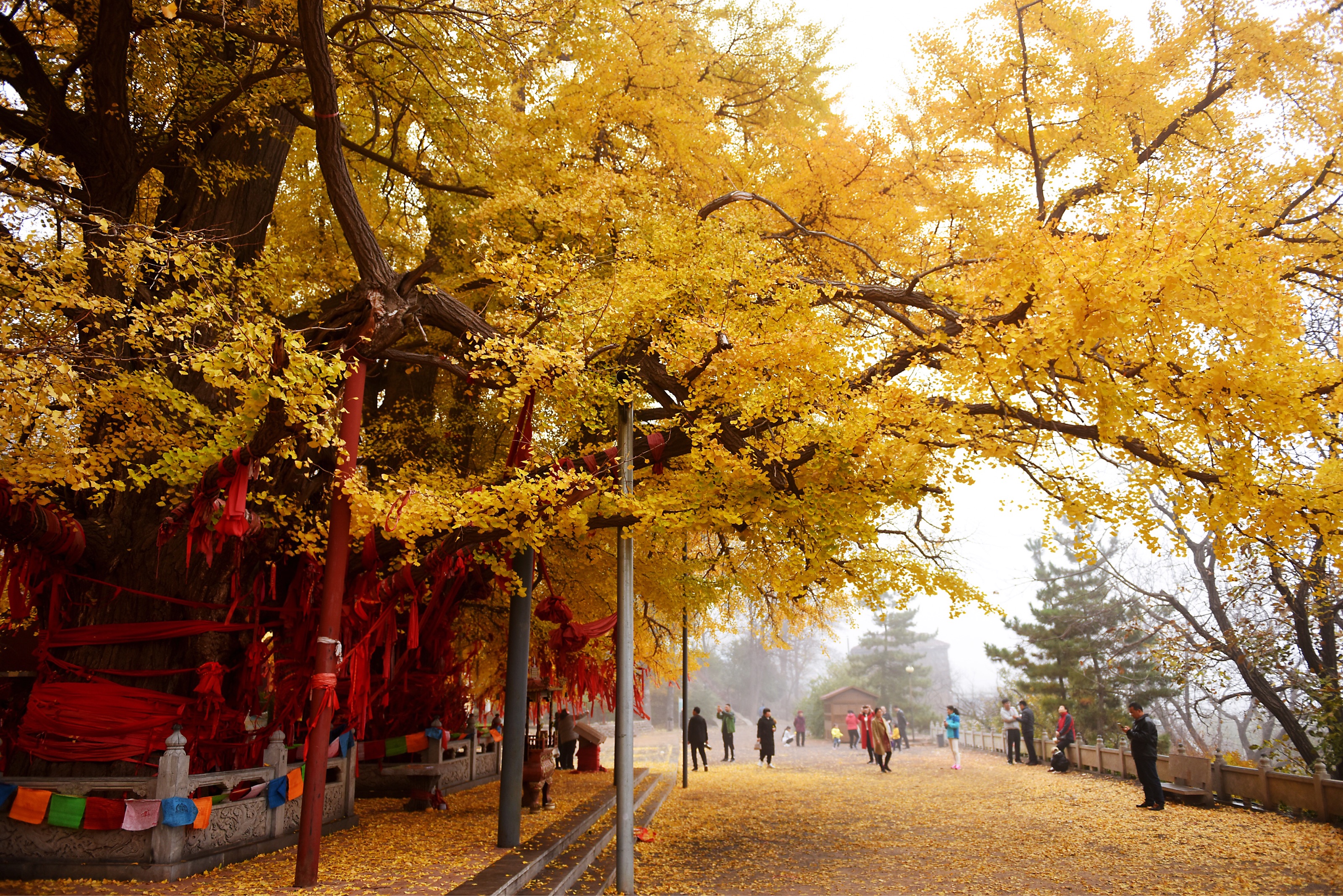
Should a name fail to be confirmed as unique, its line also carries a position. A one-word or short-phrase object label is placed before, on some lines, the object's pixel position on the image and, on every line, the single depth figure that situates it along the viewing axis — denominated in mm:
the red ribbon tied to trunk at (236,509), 5914
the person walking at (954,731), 17161
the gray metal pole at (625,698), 6336
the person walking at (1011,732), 18844
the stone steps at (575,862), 6389
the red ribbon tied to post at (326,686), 5957
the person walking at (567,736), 17047
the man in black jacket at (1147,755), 10602
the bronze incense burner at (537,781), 9820
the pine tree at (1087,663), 21203
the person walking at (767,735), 19688
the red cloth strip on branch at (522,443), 7586
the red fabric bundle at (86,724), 6973
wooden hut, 33156
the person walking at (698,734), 16938
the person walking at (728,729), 21594
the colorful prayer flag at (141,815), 6074
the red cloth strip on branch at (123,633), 7211
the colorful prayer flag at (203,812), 6395
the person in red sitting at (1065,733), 15852
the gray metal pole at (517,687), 7484
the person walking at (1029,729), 17484
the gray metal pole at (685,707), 12609
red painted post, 5836
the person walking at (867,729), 20736
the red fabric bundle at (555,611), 9055
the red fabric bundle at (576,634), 9516
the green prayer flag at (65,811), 6156
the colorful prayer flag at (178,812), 6191
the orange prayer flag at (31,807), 6160
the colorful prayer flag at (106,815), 6145
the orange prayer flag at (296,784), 7695
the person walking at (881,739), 17094
